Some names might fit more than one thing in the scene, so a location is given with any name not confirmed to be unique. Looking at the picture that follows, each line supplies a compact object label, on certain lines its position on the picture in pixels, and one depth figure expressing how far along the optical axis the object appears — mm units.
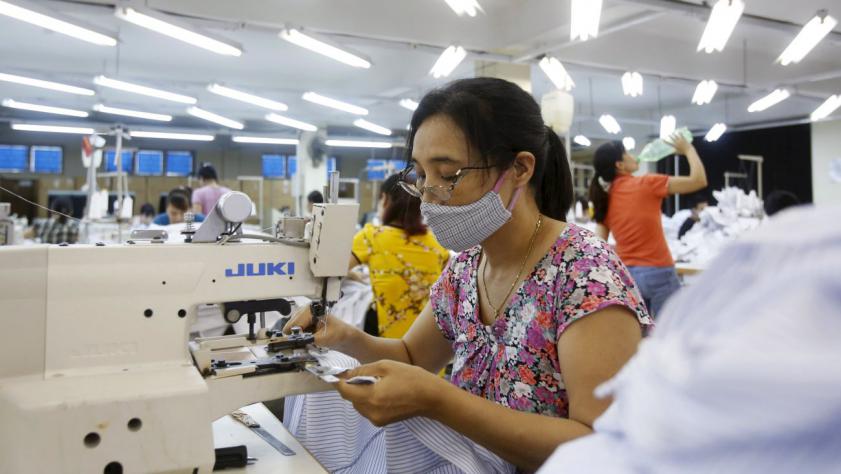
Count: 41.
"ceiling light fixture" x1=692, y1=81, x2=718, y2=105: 5840
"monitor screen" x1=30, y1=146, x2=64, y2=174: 13141
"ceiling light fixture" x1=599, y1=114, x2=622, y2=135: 7734
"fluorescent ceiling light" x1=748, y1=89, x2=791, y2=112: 6383
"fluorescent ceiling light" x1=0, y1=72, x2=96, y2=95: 6035
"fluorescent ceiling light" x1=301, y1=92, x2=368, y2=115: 7559
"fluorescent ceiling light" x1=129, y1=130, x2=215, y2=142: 10966
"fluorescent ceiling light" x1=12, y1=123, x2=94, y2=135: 11785
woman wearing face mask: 1051
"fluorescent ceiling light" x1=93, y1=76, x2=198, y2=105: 6116
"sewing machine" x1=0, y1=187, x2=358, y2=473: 1016
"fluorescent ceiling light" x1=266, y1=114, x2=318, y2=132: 9945
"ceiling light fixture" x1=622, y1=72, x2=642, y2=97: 5719
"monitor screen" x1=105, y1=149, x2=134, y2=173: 7347
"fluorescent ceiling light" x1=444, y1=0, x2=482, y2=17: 3631
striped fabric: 1120
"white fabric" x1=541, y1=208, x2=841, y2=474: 358
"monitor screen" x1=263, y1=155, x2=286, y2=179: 15109
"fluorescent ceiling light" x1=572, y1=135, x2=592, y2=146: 9172
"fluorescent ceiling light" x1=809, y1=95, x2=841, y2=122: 6824
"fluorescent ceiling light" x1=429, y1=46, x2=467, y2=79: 5242
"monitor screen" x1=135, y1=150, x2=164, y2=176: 13844
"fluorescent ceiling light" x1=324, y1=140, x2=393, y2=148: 12719
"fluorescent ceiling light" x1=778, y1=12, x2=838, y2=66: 4215
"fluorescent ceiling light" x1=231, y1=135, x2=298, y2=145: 12859
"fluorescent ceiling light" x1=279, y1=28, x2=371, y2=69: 4863
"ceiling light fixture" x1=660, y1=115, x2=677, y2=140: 5719
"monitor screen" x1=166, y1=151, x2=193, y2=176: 14188
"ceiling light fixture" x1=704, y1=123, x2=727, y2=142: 6574
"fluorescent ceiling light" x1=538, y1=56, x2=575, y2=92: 5609
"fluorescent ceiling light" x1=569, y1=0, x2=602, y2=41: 3711
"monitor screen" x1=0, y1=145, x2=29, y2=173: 12711
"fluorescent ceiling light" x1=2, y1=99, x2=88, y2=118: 7750
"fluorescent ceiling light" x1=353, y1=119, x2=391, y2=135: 10312
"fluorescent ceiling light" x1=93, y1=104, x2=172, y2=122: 7961
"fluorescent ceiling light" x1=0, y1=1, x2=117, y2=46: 3938
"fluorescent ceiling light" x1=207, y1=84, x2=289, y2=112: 6961
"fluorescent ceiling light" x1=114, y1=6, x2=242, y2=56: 4199
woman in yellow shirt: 3121
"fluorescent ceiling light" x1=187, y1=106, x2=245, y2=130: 8672
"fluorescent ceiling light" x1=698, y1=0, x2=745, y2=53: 3738
